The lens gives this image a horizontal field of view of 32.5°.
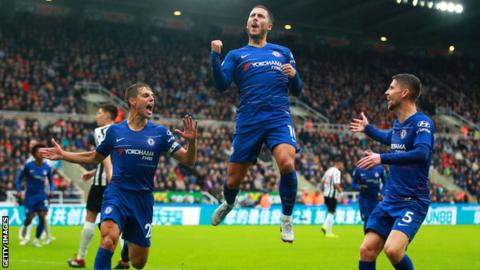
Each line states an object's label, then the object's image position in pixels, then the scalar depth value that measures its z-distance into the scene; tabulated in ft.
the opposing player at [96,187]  46.57
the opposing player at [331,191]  88.28
